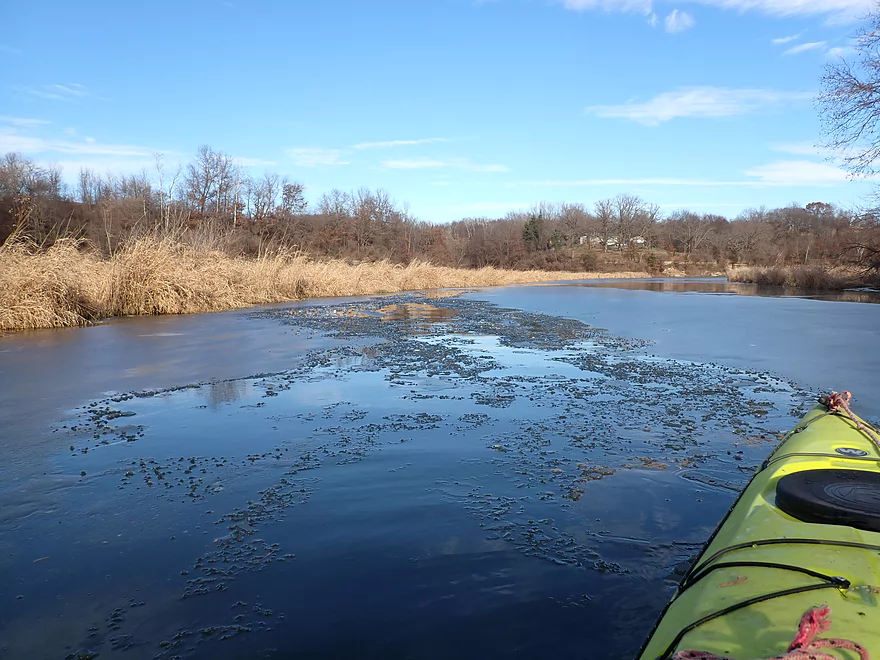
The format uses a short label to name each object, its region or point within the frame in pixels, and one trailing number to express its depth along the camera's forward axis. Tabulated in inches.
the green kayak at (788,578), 49.5
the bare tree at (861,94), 647.8
